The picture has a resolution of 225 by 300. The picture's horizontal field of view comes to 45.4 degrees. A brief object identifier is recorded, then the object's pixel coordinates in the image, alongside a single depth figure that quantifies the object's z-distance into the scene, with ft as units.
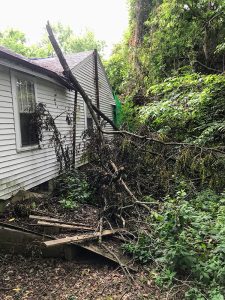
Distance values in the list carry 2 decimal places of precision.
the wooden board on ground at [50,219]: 16.22
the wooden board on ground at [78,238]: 14.11
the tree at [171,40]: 30.73
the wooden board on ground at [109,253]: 13.88
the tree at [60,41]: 142.20
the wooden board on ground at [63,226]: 15.48
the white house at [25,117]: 18.22
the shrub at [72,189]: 20.28
